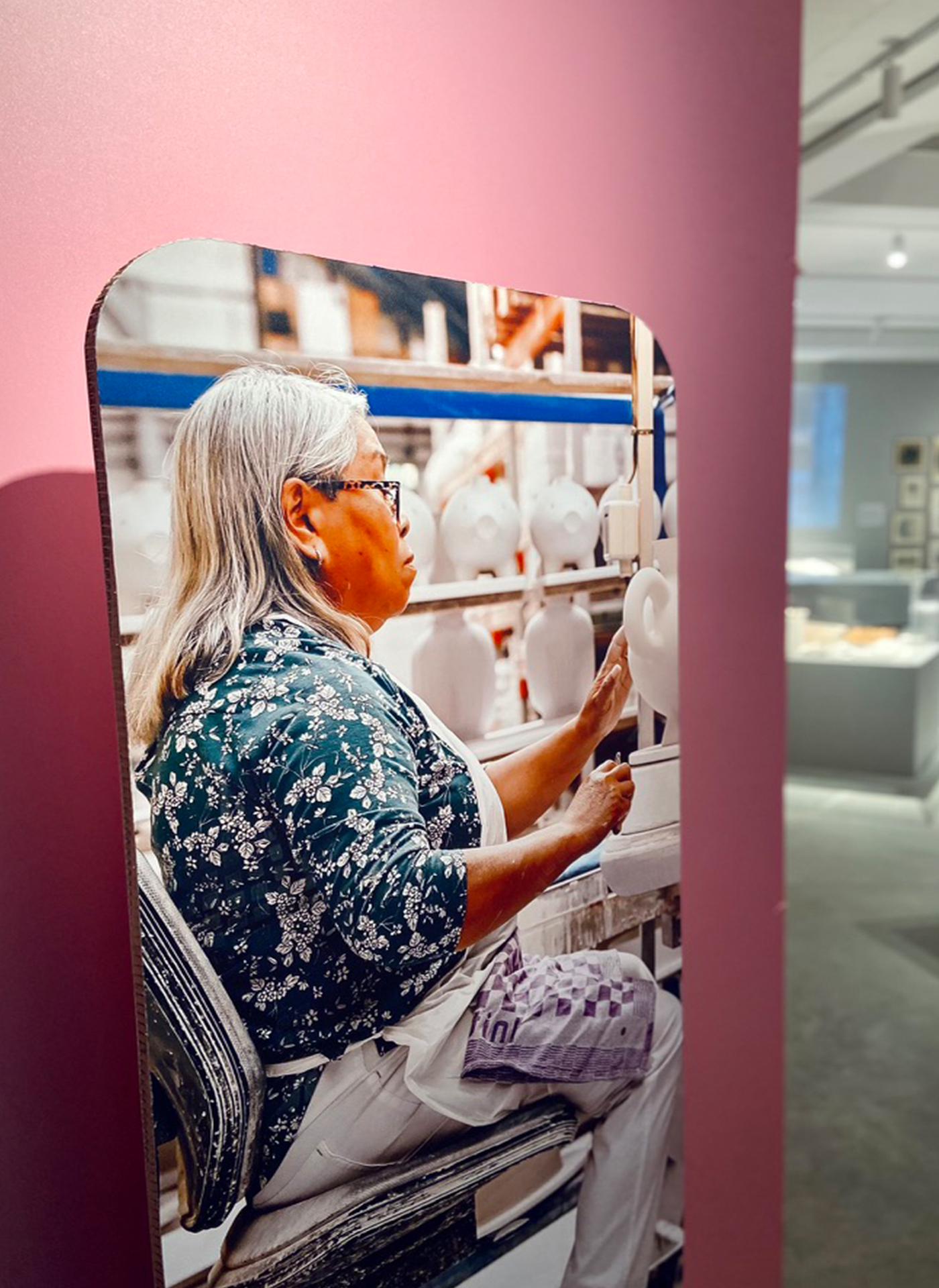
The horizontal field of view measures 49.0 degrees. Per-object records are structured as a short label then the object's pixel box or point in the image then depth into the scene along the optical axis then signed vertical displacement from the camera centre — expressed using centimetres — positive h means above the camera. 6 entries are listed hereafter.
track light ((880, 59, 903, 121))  364 +139
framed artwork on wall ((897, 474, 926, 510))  1045 -10
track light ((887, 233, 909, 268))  601 +133
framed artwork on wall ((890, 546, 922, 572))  1060 -78
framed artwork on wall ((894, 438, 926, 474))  1043 +27
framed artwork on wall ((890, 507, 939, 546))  1052 -47
